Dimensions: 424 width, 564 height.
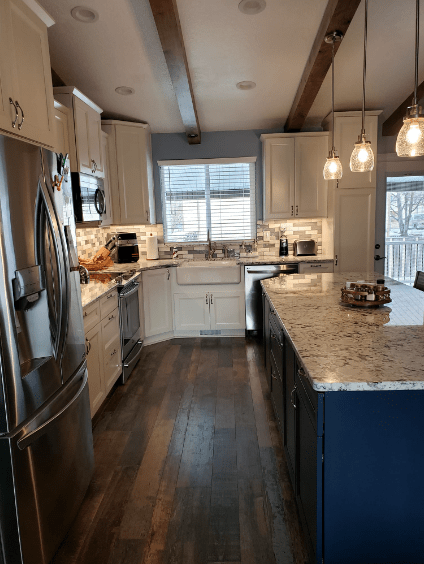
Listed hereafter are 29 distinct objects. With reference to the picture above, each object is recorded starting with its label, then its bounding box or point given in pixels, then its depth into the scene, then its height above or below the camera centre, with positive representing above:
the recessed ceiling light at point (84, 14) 2.91 +1.59
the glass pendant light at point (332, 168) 2.71 +0.39
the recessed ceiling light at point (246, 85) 4.14 +1.48
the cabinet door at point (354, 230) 4.81 -0.06
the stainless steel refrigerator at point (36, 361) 1.46 -0.51
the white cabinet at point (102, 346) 2.74 -0.85
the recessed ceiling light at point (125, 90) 4.11 +1.45
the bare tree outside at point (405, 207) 5.31 +0.22
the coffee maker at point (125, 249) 4.92 -0.21
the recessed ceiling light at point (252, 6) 2.88 +1.60
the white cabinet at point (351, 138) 4.71 +1.02
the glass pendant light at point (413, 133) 1.61 +0.36
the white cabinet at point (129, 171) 4.66 +0.70
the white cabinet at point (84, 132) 3.39 +0.92
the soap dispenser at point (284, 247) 5.27 -0.26
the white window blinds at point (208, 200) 5.38 +0.39
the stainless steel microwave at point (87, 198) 3.42 +0.31
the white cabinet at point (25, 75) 1.96 +0.85
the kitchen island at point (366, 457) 1.33 -0.78
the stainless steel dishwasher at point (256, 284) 4.79 -0.67
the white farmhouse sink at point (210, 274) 4.80 -0.53
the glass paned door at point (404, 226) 5.29 -0.03
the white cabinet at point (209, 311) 4.91 -0.99
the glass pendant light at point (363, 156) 2.25 +0.39
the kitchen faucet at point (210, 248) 5.37 -0.26
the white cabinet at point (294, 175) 4.99 +0.64
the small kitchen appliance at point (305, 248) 5.24 -0.28
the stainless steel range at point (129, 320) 3.61 -0.84
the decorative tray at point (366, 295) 2.33 -0.41
